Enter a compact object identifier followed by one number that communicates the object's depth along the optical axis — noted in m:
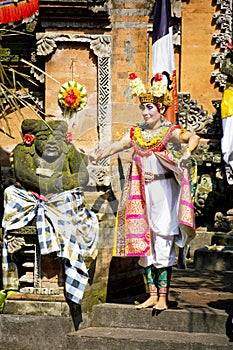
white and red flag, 19.22
